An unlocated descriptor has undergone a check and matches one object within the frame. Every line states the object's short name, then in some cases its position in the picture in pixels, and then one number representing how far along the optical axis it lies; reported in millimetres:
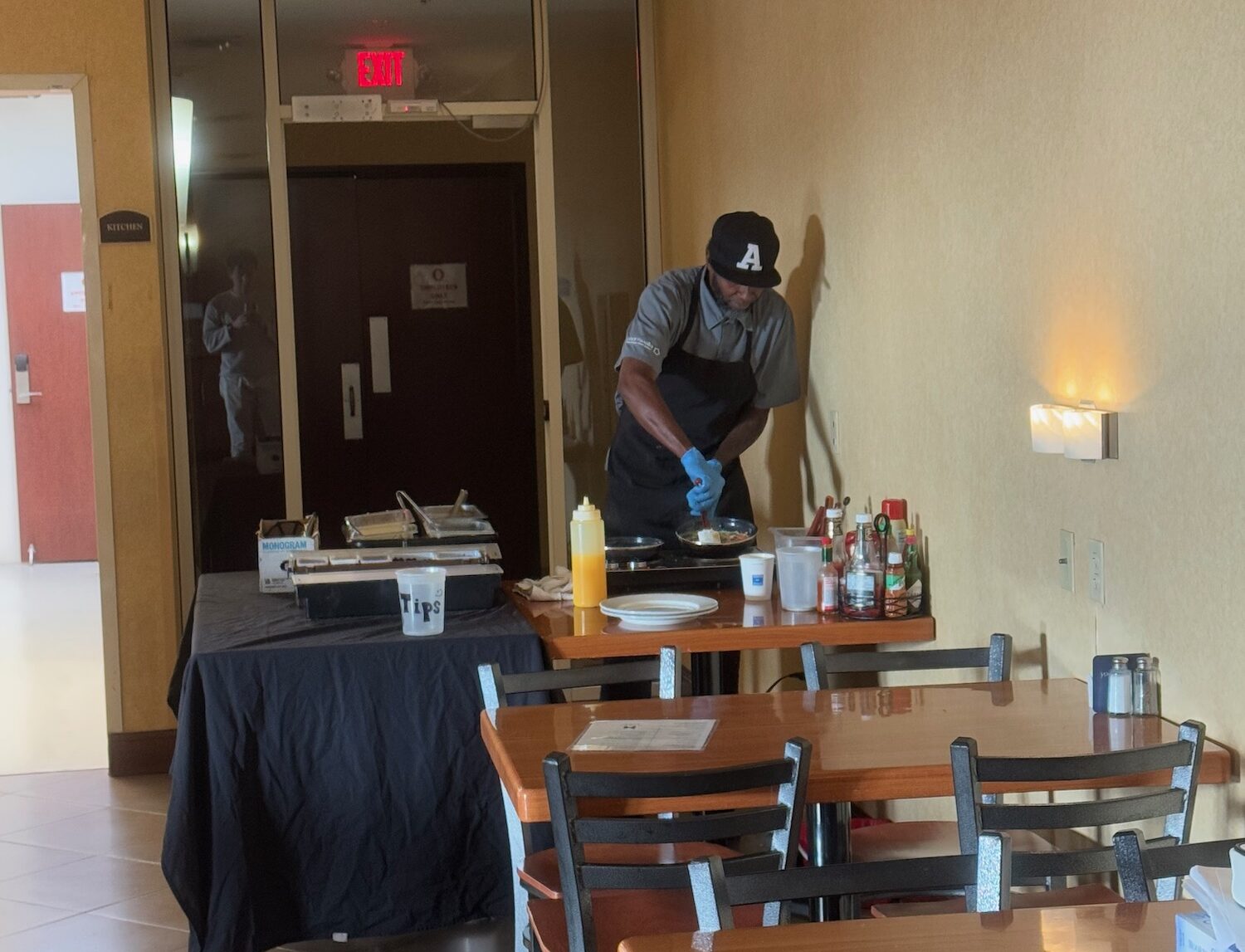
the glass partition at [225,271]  5109
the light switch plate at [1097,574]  2344
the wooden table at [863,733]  2008
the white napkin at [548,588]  3281
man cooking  3732
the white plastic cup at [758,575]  3232
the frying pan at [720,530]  3522
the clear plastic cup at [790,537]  3387
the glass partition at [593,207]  5410
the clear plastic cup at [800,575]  3135
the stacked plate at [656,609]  2957
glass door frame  5039
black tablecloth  2795
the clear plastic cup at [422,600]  2891
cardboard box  3422
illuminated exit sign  5359
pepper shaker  2174
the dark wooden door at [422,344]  6594
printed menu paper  2148
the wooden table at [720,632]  2891
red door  9859
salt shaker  2180
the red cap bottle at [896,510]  3152
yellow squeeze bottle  3104
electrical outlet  2451
